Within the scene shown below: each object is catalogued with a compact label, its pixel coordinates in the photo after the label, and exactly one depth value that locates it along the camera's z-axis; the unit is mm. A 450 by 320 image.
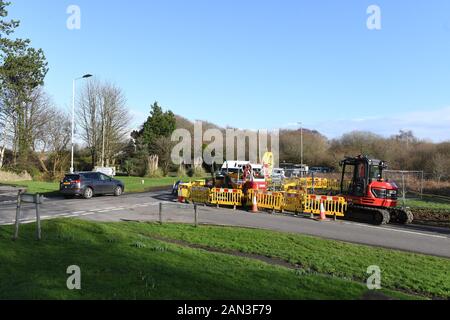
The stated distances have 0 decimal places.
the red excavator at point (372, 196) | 18672
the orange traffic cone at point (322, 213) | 19048
